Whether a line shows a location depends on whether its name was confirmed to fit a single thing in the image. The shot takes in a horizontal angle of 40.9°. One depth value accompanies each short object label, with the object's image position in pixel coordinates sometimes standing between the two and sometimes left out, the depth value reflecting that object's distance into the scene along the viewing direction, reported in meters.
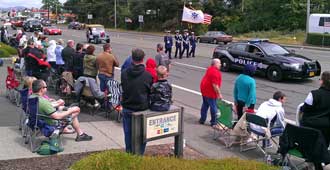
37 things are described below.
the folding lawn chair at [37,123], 7.39
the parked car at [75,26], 84.88
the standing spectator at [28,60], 11.66
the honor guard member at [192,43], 27.70
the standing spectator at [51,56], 13.93
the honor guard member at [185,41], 27.20
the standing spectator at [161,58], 14.09
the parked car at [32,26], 61.47
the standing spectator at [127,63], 10.88
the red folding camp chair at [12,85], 11.58
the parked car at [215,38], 45.19
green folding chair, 8.48
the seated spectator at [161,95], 6.56
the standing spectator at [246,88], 8.80
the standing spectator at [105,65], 10.80
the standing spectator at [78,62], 11.41
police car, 17.19
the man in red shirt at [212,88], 9.59
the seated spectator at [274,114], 7.69
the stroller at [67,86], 11.49
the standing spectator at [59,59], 13.69
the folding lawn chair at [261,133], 7.42
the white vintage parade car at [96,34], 41.88
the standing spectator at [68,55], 11.98
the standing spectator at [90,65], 10.73
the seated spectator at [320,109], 6.41
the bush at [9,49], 23.68
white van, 44.50
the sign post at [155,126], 6.36
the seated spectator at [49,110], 7.46
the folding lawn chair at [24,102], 8.21
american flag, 31.44
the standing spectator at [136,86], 6.52
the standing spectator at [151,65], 11.52
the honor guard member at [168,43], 25.95
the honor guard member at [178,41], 26.69
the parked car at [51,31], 58.22
